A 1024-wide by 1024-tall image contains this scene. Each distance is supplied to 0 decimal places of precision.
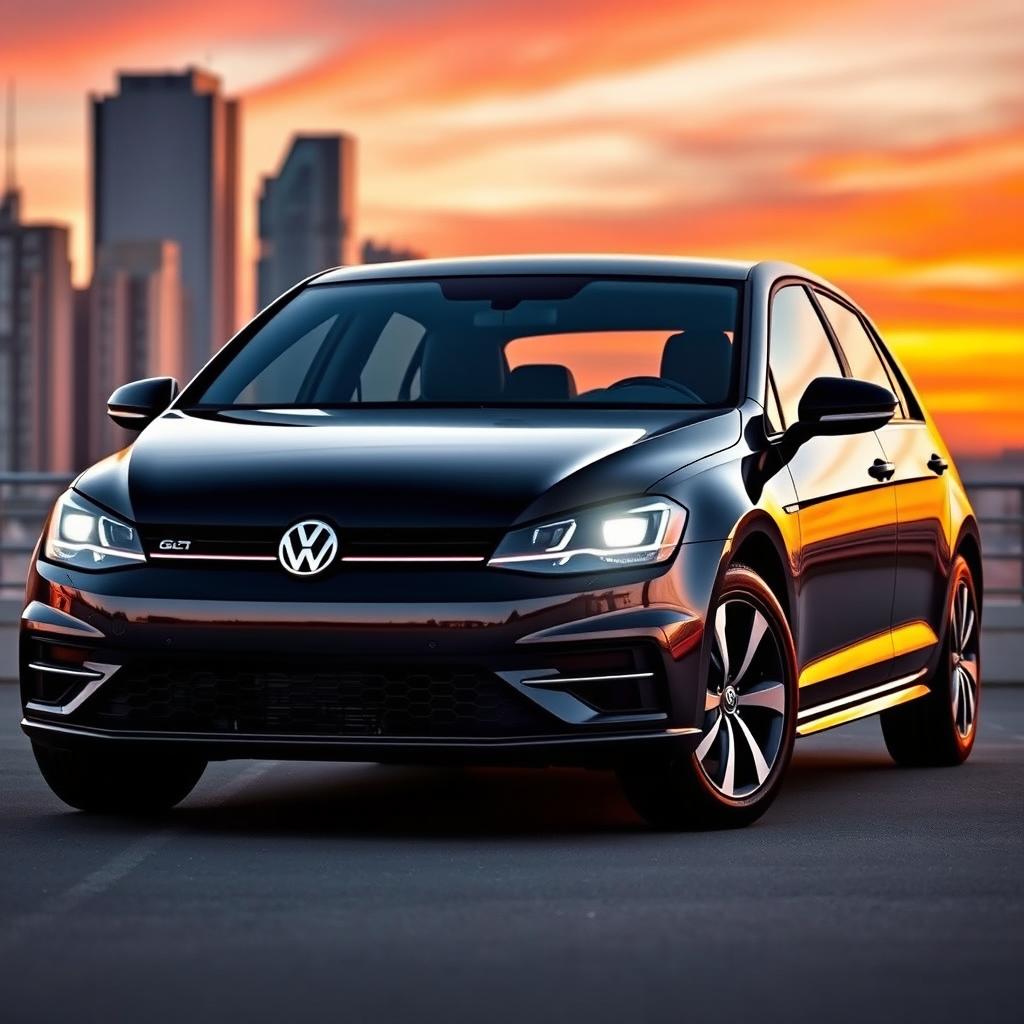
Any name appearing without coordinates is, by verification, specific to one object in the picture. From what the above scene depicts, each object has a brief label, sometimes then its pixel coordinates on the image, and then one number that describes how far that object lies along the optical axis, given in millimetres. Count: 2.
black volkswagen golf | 7238
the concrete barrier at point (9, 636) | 16766
